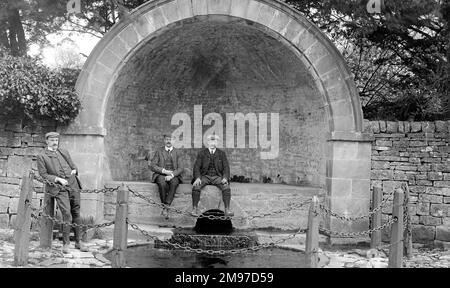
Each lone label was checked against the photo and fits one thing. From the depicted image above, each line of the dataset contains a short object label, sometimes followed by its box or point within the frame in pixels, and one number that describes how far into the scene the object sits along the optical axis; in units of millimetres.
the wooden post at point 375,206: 7648
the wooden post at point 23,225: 5969
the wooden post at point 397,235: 6289
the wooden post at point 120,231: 5836
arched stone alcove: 8344
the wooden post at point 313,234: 5648
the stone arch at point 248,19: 8305
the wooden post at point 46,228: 6945
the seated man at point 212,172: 8797
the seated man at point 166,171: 8992
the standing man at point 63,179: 6895
